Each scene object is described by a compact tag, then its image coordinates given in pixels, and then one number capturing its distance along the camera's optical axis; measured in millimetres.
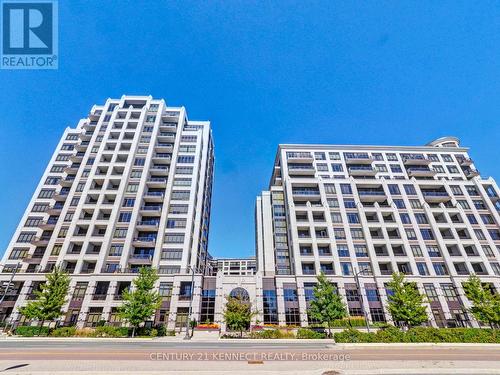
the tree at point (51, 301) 34844
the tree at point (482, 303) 35375
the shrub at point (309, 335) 30875
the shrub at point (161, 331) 34344
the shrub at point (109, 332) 32219
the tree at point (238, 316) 33562
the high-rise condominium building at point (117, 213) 44125
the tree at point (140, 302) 32906
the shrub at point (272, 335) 31547
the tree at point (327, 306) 35062
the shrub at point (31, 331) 32438
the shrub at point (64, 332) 31652
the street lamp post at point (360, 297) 44462
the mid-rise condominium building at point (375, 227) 46219
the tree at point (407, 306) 35406
